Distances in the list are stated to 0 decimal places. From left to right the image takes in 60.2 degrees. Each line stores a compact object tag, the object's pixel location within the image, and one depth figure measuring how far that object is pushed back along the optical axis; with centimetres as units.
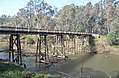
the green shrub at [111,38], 1878
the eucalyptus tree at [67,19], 2841
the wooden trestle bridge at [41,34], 1015
